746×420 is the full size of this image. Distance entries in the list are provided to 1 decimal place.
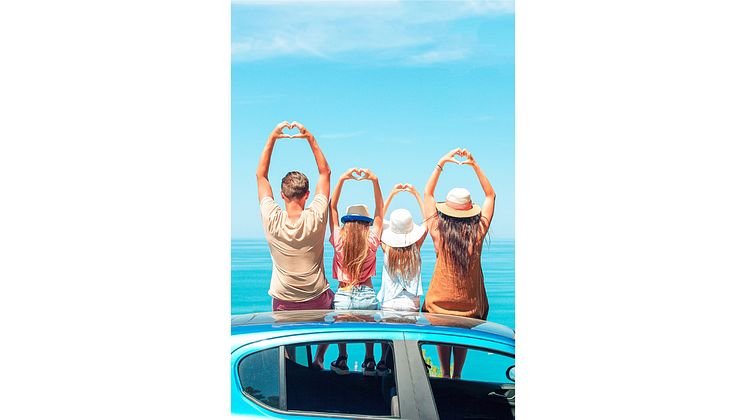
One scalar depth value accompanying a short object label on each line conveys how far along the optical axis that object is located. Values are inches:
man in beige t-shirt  173.9
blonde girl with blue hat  178.4
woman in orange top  174.4
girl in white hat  177.3
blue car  137.1
